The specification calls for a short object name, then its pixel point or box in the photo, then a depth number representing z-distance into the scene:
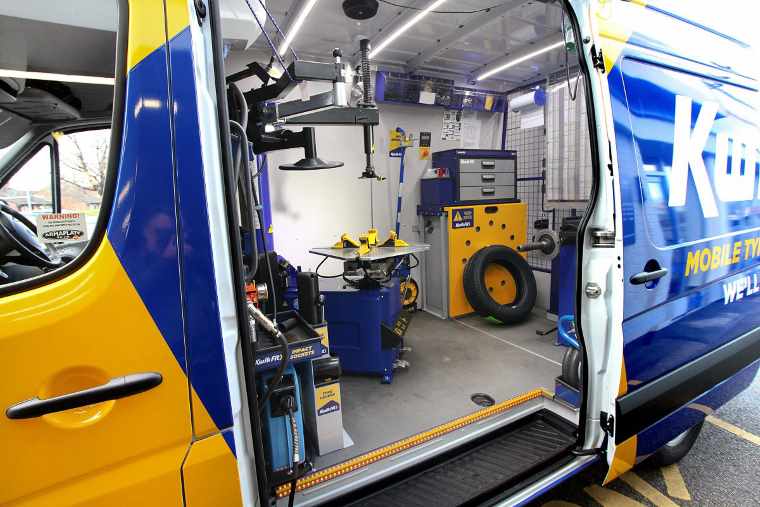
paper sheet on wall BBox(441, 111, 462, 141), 4.82
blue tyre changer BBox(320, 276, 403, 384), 2.82
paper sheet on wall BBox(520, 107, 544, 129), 3.80
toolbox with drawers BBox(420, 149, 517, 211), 4.15
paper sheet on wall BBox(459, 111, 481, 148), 4.96
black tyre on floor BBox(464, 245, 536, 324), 3.92
